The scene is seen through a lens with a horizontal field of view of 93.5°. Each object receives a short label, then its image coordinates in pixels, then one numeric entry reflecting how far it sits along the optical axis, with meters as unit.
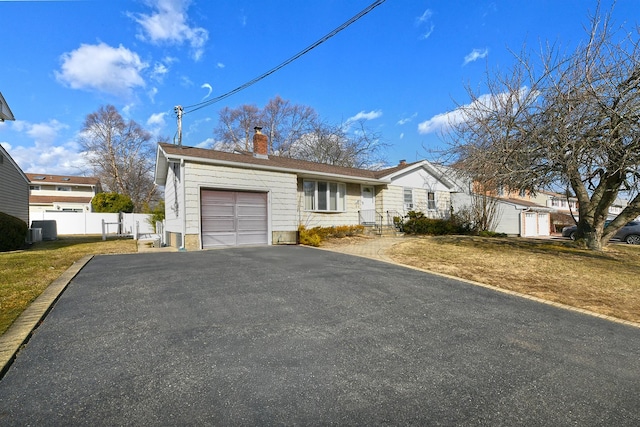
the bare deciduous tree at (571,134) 7.61
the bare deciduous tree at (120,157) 32.84
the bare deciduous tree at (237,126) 33.44
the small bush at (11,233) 11.04
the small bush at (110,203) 28.06
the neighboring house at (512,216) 22.53
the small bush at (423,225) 17.20
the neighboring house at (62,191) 35.62
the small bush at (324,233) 12.18
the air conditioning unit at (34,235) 14.29
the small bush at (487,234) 19.16
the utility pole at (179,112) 17.58
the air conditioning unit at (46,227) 16.77
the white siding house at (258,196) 10.65
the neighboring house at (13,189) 14.69
